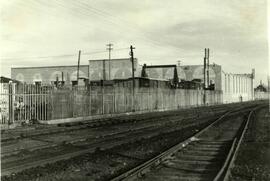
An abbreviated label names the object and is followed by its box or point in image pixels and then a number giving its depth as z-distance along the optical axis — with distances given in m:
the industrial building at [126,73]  78.56
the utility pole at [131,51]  43.73
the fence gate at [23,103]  22.28
